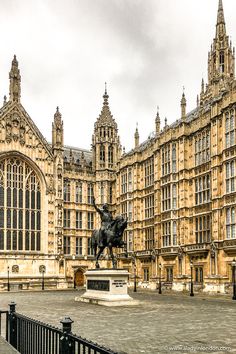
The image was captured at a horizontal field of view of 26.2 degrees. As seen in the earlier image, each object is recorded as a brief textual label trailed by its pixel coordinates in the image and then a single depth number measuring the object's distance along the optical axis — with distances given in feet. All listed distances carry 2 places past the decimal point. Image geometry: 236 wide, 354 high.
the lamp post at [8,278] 195.23
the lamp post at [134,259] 208.13
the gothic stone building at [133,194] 154.92
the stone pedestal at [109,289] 108.27
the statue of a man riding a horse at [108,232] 118.21
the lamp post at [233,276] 126.21
